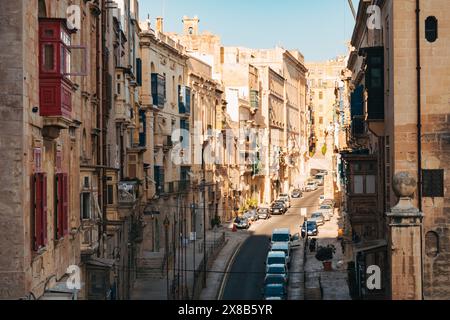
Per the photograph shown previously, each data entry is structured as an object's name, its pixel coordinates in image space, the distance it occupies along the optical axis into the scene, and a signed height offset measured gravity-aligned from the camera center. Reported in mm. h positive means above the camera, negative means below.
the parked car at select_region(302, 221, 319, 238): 76000 -5589
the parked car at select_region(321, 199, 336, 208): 99650 -4584
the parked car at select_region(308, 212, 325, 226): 85188 -5287
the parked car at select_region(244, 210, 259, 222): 89088 -5246
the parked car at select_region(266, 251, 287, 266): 57094 -5978
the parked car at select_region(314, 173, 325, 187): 144925 -3056
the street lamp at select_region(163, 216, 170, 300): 58906 -4019
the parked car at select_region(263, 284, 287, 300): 47219 -6597
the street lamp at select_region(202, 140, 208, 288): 53641 -3516
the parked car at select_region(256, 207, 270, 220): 92625 -5153
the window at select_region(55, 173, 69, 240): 27062 -1250
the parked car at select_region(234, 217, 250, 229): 83500 -5526
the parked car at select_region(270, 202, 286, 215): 97325 -5013
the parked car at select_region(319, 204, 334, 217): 91375 -4880
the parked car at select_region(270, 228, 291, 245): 68062 -5538
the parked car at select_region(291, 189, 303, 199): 121250 -4361
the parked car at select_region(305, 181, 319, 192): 133400 -3836
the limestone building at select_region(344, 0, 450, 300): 33531 +1526
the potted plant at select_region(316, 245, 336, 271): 59469 -5977
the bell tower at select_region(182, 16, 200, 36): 103875 +14953
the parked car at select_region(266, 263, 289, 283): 53938 -6276
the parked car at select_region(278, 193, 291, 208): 103275 -4332
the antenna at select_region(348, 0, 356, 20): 63606 +10316
